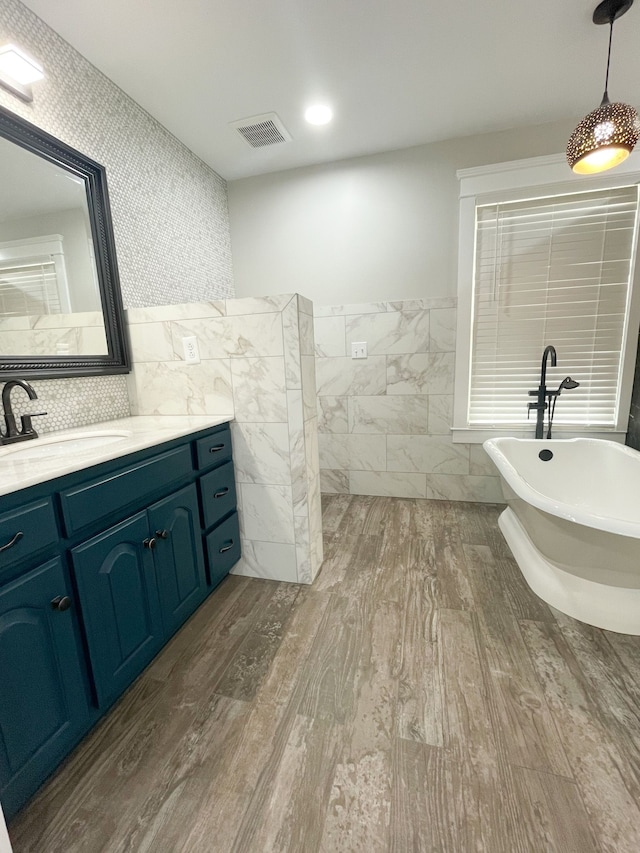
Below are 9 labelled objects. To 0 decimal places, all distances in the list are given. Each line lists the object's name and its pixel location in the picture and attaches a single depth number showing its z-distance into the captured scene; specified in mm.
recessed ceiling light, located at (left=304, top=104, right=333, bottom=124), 2137
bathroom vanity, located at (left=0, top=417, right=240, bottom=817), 896
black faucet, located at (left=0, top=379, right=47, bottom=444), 1324
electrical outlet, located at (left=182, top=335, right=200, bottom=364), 1832
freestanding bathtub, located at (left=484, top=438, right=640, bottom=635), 1472
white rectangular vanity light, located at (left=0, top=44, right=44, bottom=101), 1336
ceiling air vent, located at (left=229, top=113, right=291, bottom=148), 2213
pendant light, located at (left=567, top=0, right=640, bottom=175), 1509
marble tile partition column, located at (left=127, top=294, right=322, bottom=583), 1734
